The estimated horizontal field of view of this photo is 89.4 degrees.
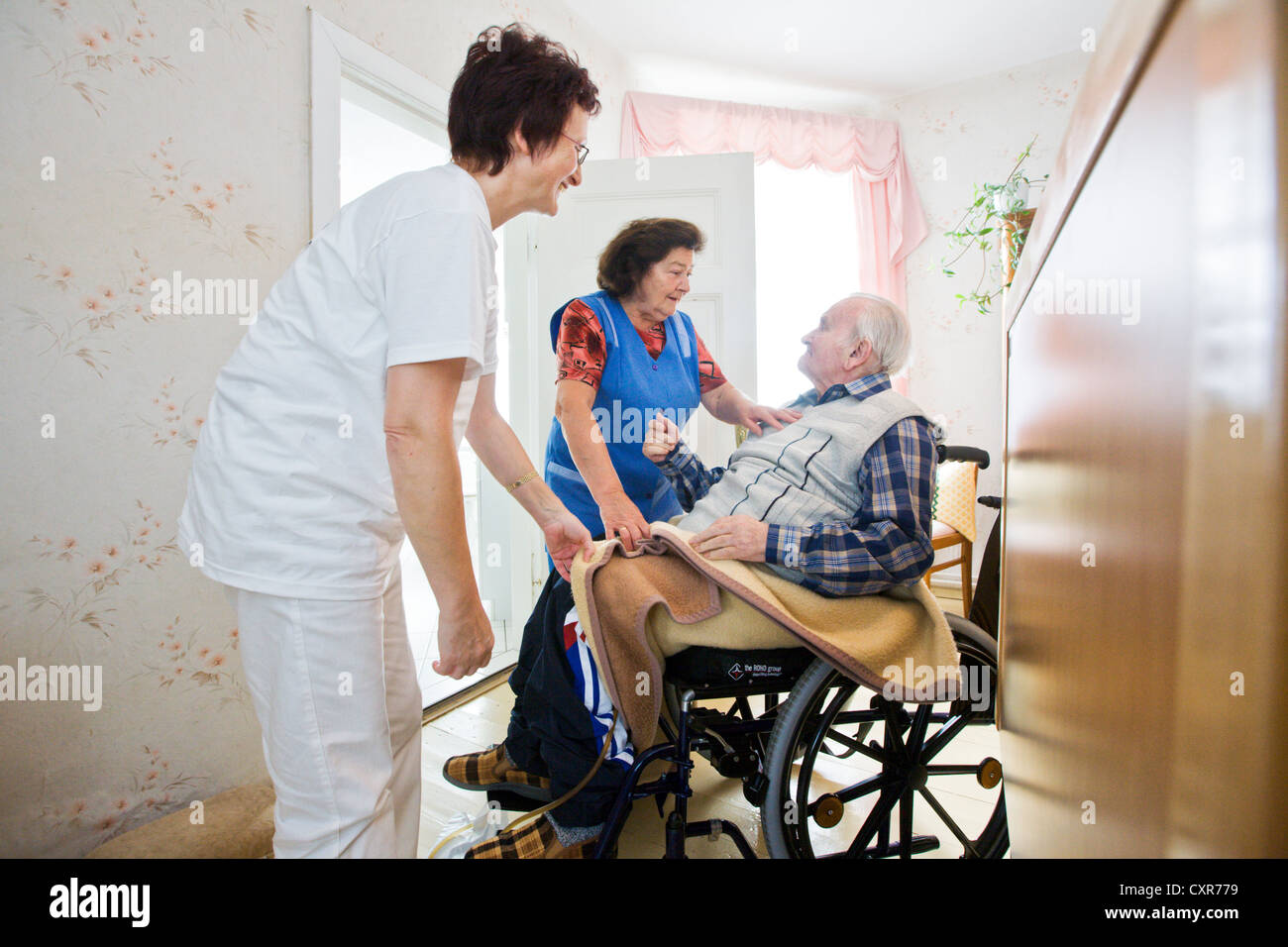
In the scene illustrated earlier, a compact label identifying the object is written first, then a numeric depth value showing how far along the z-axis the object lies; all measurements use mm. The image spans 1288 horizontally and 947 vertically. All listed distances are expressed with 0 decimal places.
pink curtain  3629
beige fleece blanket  1037
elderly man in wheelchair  1094
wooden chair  3100
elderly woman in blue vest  1568
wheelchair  1091
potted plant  2311
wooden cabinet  207
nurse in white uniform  774
